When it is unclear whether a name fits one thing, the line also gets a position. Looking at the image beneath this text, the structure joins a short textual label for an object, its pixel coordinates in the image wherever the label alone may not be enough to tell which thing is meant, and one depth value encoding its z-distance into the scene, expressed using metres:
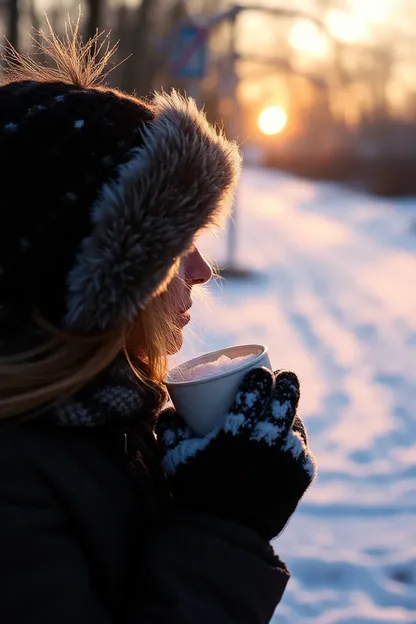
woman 1.11
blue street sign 8.00
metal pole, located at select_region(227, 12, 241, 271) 8.92
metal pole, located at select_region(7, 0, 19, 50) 11.01
